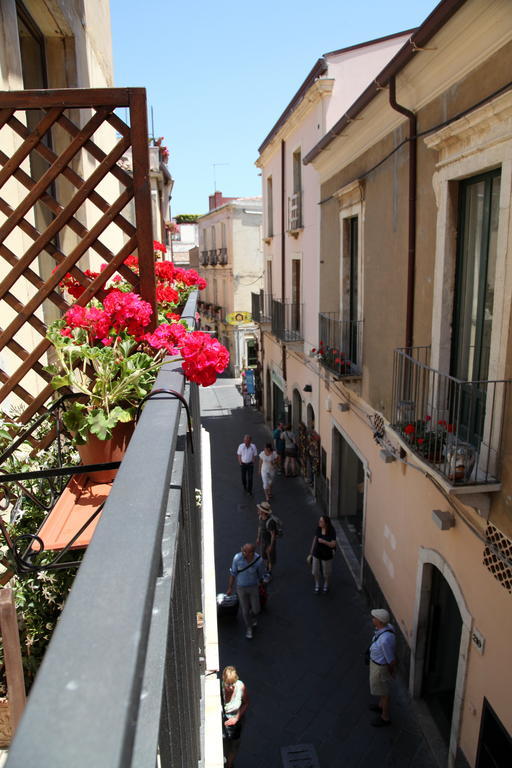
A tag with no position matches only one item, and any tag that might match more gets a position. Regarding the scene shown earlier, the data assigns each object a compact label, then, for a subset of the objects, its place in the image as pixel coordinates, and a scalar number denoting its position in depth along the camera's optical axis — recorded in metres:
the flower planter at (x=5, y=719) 2.37
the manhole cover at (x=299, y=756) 6.77
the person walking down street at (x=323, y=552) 10.09
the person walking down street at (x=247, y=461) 14.62
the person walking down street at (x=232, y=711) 6.51
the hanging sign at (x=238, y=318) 26.16
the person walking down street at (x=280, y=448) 16.67
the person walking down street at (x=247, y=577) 9.05
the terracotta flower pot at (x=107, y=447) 2.59
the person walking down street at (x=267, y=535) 10.52
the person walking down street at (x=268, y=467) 14.19
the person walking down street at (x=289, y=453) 16.19
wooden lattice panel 2.51
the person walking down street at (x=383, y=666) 7.31
